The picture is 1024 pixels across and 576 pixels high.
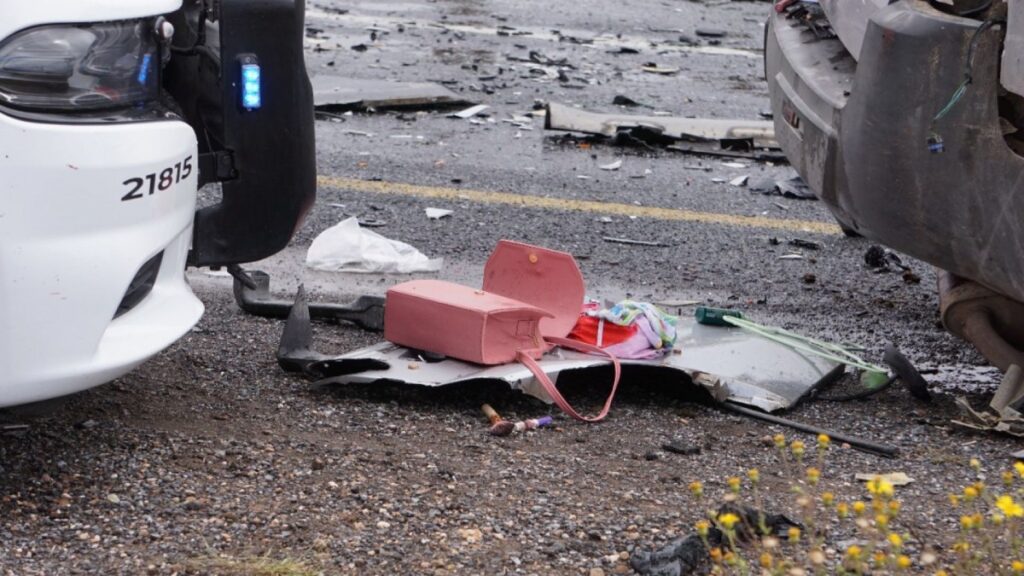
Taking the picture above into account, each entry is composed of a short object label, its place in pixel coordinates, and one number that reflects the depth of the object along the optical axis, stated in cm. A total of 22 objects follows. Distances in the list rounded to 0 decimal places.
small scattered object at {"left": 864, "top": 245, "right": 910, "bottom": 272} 1162
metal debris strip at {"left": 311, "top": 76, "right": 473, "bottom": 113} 1616
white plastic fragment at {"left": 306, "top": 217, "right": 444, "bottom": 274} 1096
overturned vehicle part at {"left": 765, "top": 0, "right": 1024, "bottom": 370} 688
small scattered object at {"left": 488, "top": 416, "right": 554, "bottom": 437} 756
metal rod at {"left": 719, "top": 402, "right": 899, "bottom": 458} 762
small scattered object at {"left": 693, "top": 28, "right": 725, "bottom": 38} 2325
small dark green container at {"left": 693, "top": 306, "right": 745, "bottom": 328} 927
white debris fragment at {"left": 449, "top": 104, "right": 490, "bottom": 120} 1638
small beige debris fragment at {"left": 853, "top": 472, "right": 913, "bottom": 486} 720
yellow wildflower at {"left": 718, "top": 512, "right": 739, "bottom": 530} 463
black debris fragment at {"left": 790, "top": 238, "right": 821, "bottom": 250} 1211
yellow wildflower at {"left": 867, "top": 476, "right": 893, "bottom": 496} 464
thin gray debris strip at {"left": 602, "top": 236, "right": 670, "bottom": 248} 1194
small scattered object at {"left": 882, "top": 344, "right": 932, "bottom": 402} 859
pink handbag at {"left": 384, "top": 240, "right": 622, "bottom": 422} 797
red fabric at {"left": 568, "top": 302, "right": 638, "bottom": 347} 850
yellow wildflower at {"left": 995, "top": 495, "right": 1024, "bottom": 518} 461
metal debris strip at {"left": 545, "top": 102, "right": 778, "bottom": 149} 1540
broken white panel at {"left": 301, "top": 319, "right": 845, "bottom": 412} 789
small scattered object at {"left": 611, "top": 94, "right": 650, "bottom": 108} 1750
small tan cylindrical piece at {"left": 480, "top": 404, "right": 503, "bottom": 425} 768
